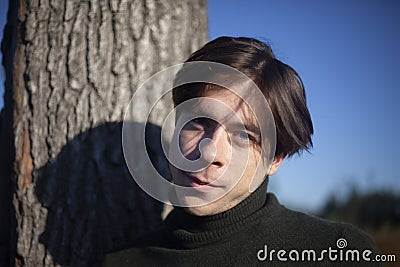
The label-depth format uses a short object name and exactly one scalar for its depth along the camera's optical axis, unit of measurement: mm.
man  986
